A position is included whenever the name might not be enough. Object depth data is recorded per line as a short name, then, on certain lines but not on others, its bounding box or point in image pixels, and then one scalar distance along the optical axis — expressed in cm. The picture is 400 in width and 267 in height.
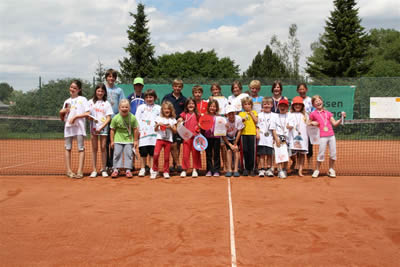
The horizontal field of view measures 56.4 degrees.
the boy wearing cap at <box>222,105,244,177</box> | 667
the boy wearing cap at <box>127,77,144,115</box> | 702
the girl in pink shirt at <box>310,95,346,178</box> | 670
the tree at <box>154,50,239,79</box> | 4353
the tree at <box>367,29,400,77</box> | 3326
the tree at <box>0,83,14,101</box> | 1762
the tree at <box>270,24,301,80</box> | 4044
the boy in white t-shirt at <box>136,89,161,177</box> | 677
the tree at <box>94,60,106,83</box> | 2481
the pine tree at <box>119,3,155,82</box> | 2819
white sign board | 1204
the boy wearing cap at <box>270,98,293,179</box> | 668
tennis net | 808
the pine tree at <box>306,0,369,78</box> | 2309
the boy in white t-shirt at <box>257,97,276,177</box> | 672
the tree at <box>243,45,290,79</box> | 4086
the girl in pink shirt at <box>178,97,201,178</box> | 669
